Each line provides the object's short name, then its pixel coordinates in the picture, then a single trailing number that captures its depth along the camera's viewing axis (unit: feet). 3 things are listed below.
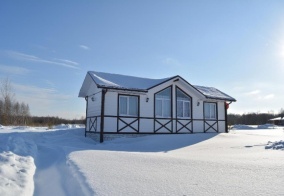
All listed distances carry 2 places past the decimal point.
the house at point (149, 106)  34.50
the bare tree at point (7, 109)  73.36
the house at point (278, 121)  135.78
